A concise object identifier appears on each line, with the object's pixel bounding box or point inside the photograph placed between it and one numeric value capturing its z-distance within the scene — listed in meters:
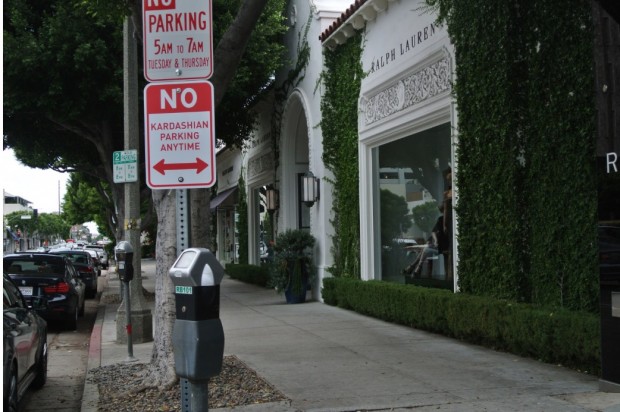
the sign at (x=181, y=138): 4.50
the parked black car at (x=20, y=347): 5.98
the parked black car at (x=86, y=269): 21.76
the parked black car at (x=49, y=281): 13.28
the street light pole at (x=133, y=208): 10.93
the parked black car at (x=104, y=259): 45.50
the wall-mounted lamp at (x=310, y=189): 16.16
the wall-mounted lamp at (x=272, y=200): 19.82
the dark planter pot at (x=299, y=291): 16.19
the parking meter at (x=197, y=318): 3.70
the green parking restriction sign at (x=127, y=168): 11.59
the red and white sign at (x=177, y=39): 4.85
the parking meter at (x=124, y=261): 9.65
